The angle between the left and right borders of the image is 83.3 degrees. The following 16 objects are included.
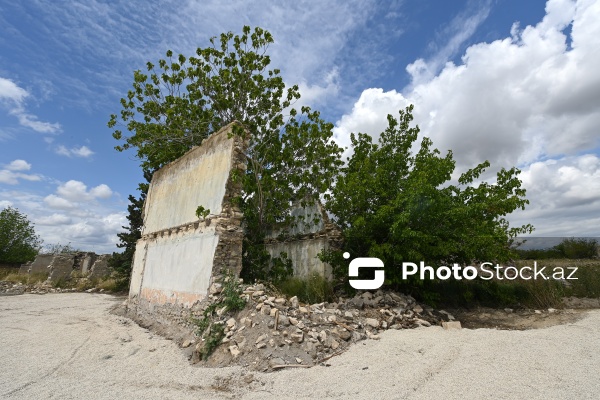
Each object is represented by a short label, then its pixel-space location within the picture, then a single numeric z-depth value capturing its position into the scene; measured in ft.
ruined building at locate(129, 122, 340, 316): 24.08
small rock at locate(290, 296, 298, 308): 21.13
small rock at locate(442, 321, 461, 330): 22.60
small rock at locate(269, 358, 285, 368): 15.90
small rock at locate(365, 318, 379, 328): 21.51
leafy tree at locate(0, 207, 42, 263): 104.99
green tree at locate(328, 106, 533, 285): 24.61
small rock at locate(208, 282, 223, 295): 22.27
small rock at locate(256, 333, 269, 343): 17.53
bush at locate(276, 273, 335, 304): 27.37
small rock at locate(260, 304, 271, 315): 19.53
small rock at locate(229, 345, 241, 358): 17.39
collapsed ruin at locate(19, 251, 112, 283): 77.07
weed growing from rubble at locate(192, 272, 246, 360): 18.90
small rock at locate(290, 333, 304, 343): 17.47
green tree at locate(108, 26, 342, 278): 35.76
